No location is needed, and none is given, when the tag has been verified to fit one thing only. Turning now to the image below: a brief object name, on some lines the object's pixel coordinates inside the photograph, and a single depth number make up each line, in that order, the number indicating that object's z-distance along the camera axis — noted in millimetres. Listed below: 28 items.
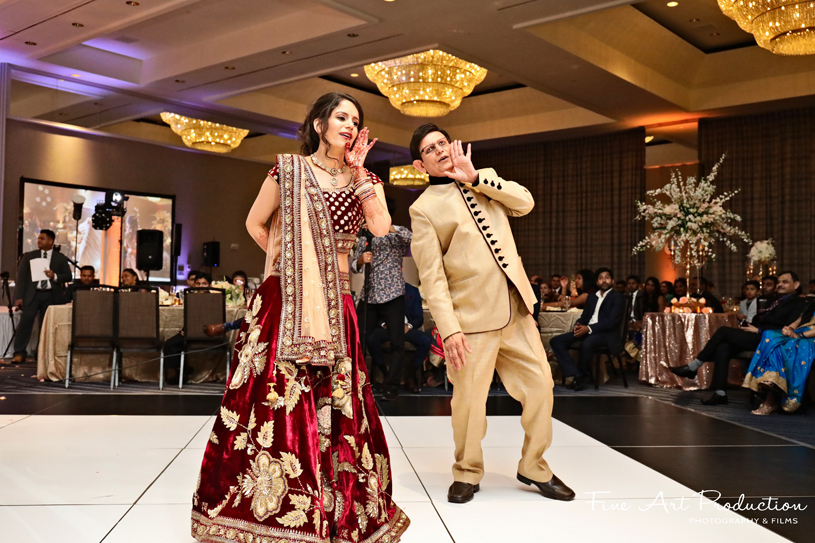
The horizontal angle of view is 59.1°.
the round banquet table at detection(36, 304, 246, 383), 6727
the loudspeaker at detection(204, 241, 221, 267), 12750
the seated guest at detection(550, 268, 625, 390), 6836
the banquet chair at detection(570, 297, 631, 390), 6883
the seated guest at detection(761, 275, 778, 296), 7961
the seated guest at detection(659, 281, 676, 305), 9938
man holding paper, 8438
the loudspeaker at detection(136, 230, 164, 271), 10227
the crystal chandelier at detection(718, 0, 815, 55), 6270
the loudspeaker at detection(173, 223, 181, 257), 12539
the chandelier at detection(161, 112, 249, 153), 11156
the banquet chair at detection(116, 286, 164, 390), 6504
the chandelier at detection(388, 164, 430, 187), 14039
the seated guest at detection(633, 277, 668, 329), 9805
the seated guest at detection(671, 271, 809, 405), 5867
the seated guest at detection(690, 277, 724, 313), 7887
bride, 2113
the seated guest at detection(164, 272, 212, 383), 6891
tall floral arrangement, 7066
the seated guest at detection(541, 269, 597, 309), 7542
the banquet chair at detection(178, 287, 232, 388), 6758
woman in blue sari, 5375
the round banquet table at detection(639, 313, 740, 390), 6773
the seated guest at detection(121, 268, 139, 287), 8552
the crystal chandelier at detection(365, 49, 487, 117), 8664
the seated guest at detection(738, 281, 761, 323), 7551
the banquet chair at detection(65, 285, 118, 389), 6441
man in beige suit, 2764
